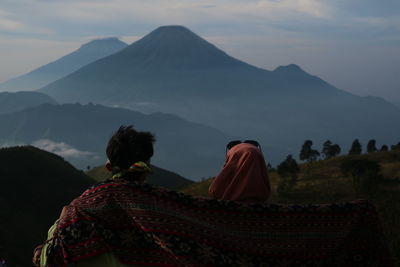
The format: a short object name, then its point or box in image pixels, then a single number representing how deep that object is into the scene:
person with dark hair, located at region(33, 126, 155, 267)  3.59
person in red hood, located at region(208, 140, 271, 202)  3.99
